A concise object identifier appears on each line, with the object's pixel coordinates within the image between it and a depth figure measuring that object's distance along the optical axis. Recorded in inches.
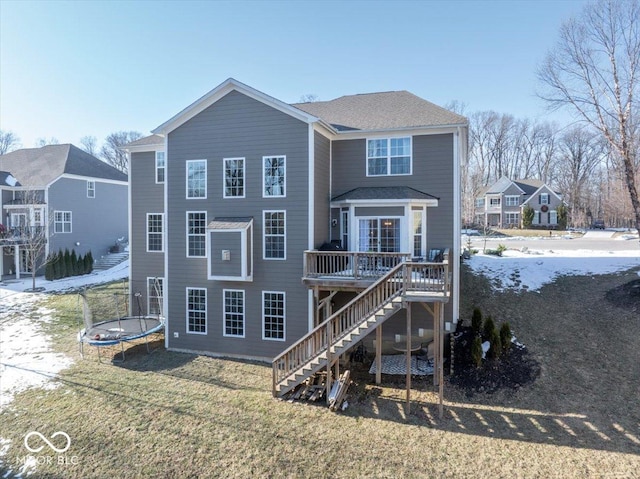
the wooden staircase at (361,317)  375.9
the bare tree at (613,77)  537.6
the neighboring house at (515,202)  1749.5
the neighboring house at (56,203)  962.7
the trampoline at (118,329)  485.4
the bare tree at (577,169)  1887.3
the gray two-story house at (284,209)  470.6
